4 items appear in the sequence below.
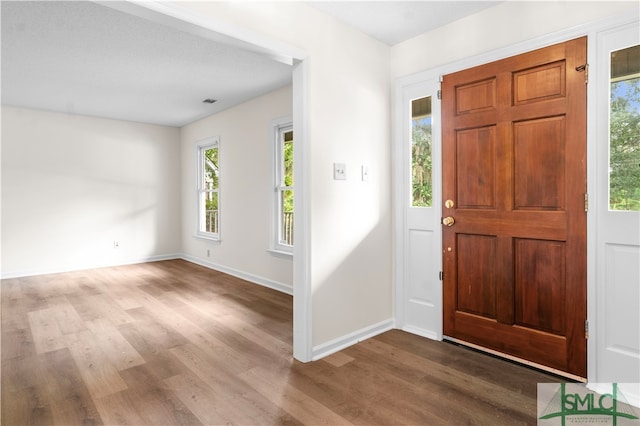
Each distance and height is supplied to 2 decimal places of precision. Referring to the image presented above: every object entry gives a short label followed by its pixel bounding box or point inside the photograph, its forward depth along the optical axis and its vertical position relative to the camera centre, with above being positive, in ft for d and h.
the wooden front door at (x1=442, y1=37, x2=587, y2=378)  7.23 -0.04
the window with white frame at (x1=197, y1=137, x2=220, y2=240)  20.68 +1.08
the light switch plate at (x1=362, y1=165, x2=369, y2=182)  9.60 +0.88
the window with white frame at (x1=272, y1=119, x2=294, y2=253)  15.24 +0.76
